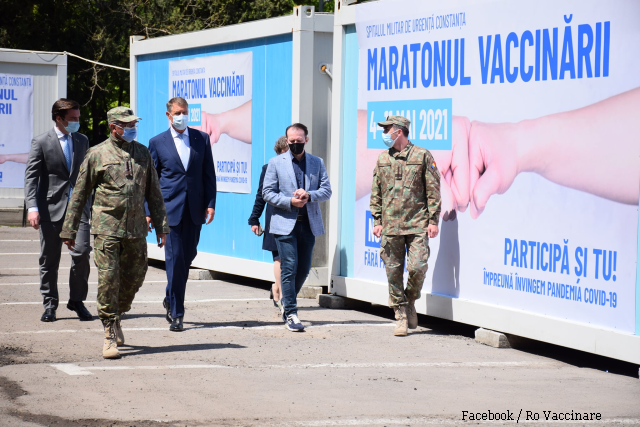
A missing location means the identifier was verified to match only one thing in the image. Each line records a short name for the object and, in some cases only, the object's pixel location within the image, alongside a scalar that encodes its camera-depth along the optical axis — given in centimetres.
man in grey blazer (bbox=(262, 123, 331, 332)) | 1580
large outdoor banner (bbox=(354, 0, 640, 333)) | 1284
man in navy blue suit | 1560
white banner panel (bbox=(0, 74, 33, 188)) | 3750
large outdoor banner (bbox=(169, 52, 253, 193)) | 2170
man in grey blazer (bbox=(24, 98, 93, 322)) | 1627
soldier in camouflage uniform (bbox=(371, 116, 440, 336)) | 1543
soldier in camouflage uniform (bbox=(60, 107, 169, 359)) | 1323
